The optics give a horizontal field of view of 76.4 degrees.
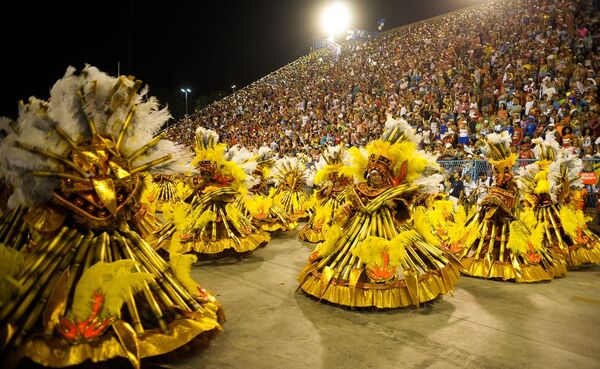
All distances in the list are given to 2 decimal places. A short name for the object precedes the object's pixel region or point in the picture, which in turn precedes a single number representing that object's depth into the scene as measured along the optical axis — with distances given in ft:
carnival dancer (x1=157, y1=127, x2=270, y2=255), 21.50
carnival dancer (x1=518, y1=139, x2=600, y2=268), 20.70
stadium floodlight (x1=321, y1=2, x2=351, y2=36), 102.06
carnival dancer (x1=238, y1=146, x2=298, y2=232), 28.97
